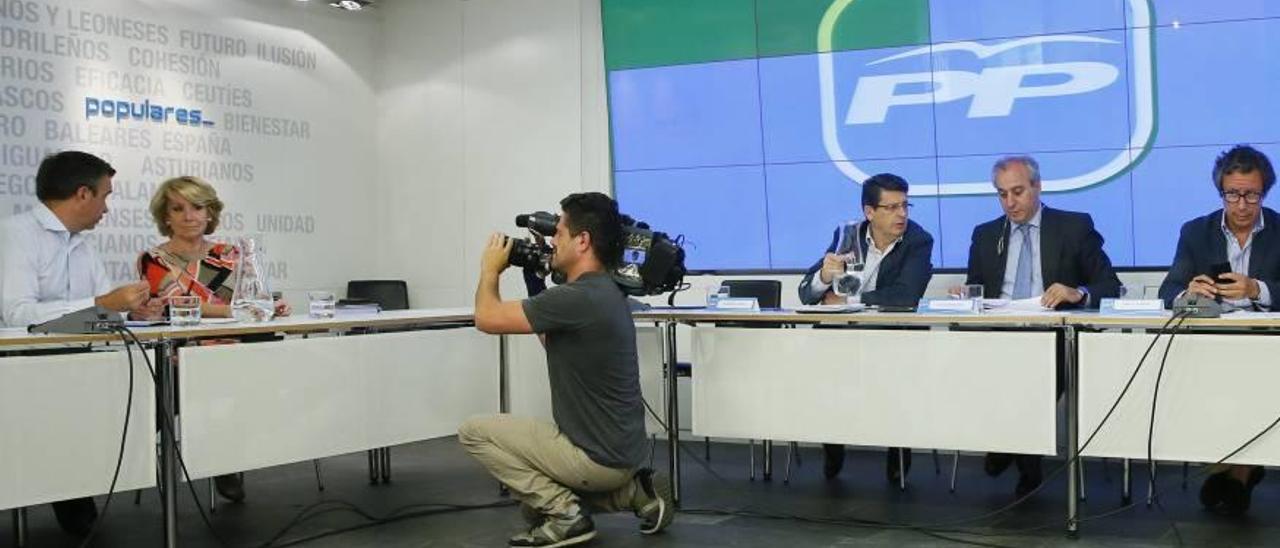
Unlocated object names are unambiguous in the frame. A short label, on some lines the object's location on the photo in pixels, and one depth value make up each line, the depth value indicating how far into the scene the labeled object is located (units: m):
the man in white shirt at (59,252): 4.48
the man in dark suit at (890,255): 5.15
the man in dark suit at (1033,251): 5.10
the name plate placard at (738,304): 4.86
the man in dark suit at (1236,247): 4.53
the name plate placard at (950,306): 4.27
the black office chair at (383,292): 7.66
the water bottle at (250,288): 4.25
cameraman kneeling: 4.04
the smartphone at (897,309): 4.40
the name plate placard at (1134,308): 4.00
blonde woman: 4.73
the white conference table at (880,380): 4.10
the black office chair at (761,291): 5.86
